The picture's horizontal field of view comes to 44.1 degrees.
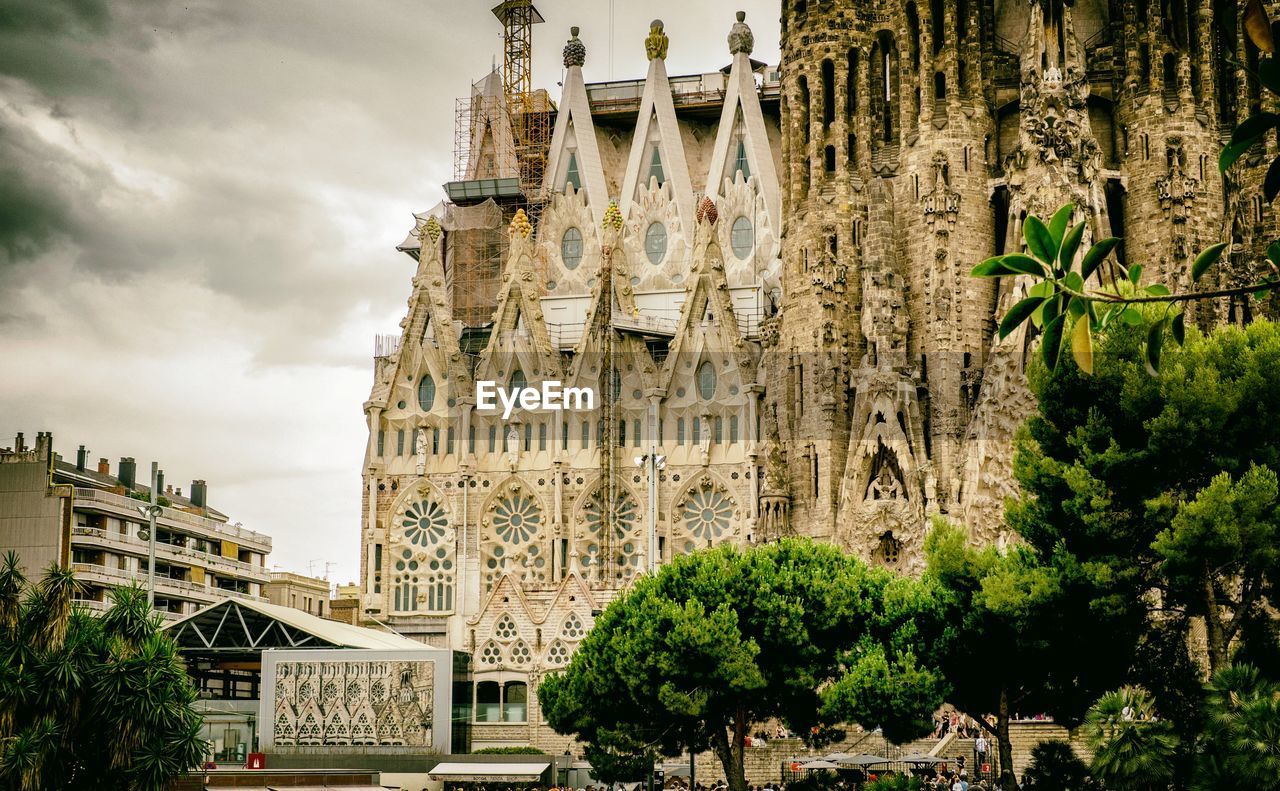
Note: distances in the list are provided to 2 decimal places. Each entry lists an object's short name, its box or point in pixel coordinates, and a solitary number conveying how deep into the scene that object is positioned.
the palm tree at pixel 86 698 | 26.59
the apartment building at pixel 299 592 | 79.81
